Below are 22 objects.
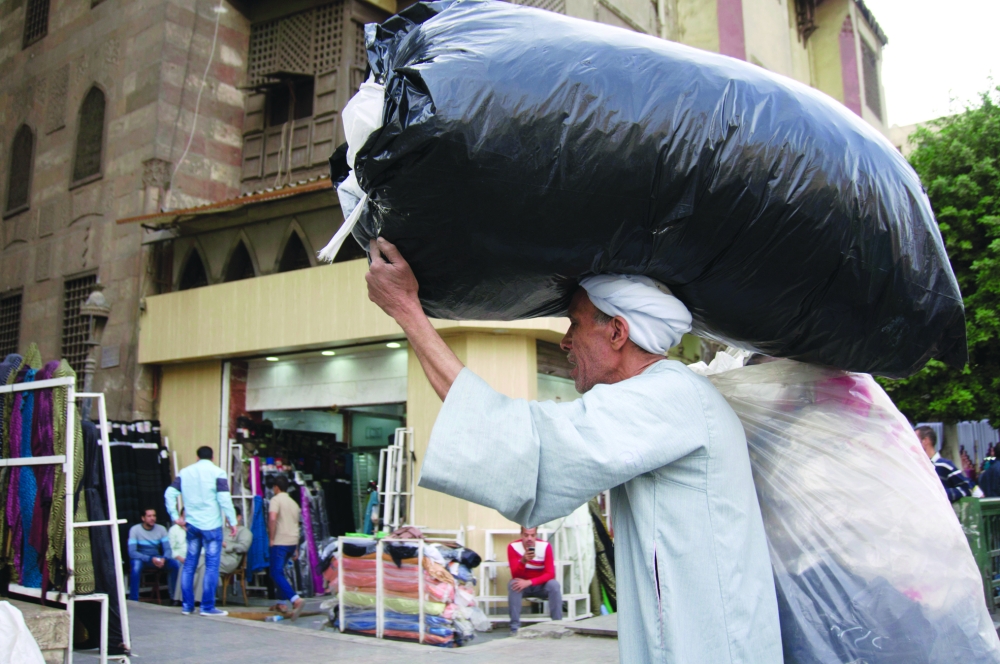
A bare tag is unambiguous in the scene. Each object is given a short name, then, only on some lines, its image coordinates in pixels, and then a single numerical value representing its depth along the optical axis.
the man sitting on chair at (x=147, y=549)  9.96
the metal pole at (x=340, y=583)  8.02
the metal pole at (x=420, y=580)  7.44
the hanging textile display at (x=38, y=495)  4.55
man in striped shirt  6.99
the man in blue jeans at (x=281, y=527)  9.93
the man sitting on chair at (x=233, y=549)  10.07
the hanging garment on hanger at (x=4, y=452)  4.80
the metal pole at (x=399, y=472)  10.90
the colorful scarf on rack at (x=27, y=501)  4.70
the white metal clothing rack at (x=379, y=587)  7.48
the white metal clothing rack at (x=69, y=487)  4.47
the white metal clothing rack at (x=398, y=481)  10.91
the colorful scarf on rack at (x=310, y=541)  11.35
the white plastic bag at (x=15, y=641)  3.04
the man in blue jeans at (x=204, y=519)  8.83
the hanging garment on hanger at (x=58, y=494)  4.52
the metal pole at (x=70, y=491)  4.46
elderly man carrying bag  1.54
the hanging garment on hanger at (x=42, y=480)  4.59
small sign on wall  13.42
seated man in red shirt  8.36
